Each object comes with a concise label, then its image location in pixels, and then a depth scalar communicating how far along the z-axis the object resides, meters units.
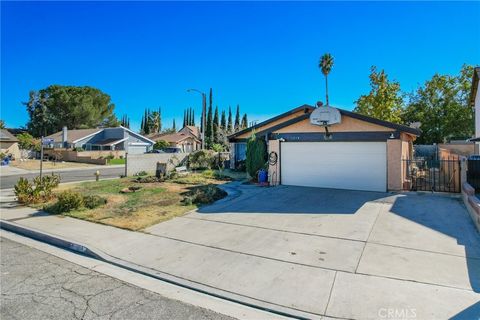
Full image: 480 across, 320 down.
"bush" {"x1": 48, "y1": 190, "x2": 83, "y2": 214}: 9.44
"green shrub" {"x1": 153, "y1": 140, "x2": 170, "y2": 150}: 43.88
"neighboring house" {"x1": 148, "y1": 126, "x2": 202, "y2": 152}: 49.81
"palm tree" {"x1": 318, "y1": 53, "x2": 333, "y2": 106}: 37.53
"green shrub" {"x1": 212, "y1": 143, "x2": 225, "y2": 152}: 25.58
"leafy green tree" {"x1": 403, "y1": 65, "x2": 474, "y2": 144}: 32.59
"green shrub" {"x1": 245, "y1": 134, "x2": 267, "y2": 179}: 15.68
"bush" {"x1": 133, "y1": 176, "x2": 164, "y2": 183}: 15.84
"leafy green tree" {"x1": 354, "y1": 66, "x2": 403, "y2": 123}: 29.83
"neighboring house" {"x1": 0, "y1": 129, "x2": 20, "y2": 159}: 35.75
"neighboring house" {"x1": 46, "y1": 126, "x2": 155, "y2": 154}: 42.88
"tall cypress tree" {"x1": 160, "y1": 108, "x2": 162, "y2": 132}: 75.60
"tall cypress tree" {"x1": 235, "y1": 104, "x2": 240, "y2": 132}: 77.19
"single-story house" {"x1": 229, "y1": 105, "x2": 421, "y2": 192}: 11.82
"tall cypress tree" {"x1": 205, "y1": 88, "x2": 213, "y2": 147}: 52.32
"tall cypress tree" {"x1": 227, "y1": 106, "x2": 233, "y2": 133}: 67.31
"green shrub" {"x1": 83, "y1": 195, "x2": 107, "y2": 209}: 9.91
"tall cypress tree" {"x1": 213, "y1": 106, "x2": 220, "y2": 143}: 54.91
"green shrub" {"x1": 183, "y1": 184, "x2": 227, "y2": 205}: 10.49
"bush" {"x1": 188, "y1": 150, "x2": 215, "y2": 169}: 22.59
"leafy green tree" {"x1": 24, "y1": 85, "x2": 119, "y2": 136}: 54.25
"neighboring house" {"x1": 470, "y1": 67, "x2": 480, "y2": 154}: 18.02
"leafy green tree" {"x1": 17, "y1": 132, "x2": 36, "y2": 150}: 40.81
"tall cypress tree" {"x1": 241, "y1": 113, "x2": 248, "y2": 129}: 75.36
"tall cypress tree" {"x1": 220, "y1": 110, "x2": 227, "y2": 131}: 72.91
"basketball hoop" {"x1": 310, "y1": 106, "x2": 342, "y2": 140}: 12.51
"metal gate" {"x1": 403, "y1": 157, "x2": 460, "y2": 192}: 11.59
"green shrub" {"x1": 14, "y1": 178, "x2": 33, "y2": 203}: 10.80
